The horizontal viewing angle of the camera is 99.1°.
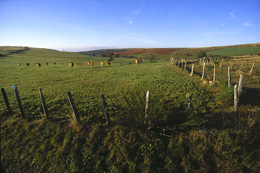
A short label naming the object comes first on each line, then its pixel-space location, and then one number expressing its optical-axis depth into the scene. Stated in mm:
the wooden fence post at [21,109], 5227
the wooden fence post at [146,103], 4205
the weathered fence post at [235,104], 4625
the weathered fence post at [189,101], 4746
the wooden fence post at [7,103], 5333
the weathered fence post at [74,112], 4699
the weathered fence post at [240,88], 5725
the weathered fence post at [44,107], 5199
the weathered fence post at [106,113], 4668
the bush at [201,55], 57272
